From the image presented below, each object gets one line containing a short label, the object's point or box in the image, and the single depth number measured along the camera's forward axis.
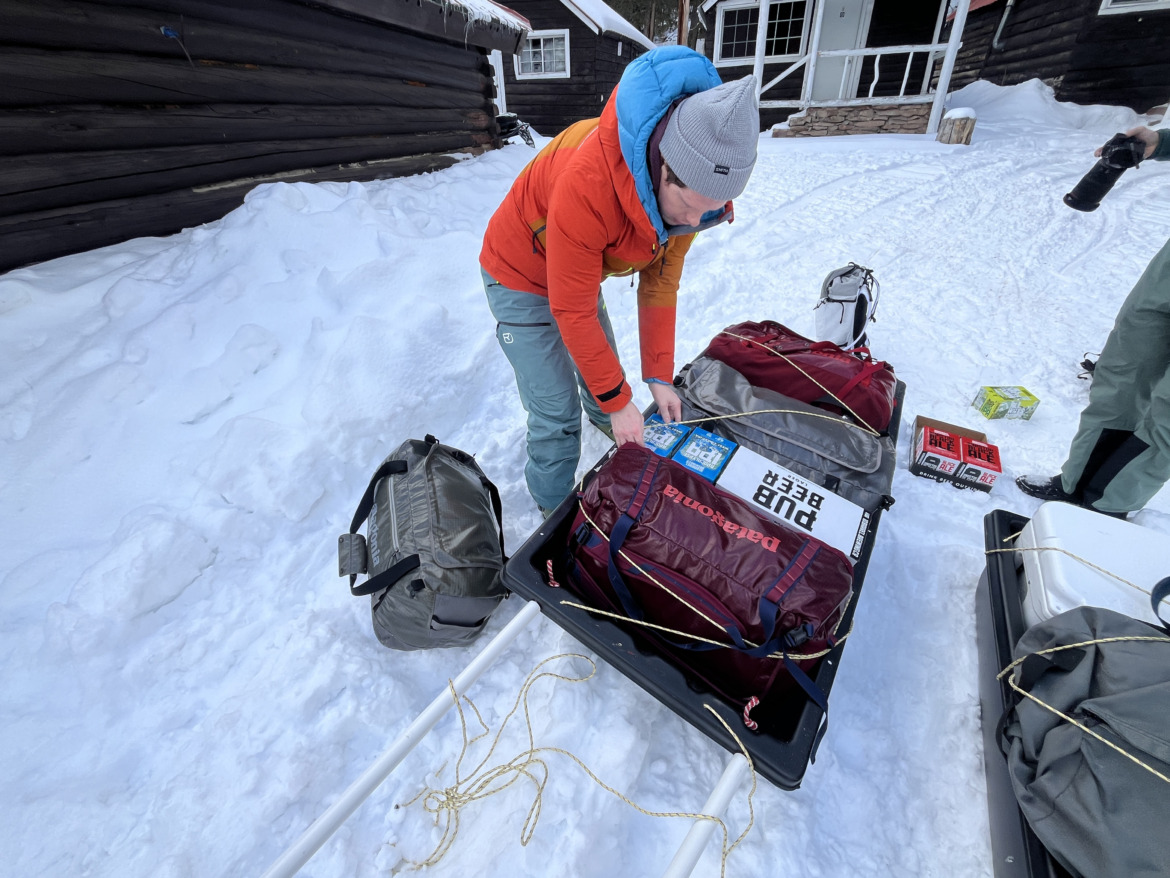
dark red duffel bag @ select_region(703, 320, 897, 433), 2.24
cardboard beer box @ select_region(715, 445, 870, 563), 1.75
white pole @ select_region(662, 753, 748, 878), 1.07
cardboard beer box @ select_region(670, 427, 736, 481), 1.90
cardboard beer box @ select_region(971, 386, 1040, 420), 2.87
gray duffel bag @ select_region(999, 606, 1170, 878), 1.02
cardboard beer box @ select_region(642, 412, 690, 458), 1.99
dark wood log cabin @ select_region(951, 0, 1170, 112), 8.49
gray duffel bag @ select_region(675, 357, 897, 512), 2.02
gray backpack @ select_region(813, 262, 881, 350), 3.10
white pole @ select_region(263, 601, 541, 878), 1.09
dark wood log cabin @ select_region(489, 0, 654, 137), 11.32
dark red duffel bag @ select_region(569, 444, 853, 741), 1.42
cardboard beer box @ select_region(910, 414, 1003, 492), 2.44
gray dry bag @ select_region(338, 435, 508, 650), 1.65
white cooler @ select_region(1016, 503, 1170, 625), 1.49
